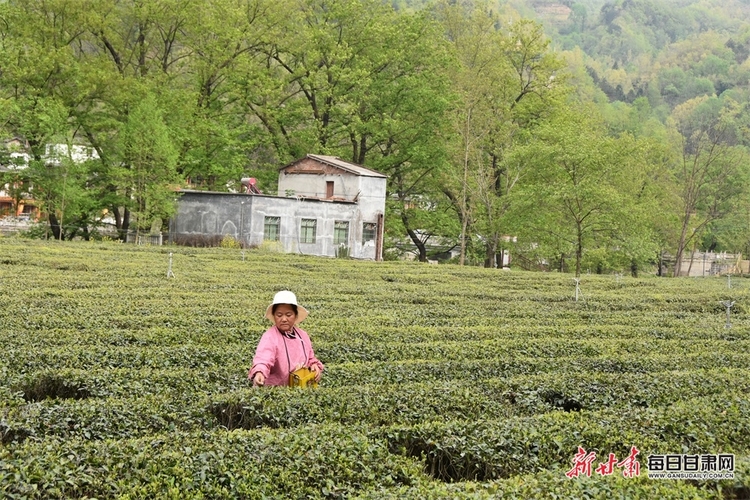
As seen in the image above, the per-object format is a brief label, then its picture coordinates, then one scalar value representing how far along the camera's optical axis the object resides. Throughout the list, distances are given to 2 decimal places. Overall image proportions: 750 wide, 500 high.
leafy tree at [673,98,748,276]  51.12
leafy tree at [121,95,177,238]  37.78
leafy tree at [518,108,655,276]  39.78
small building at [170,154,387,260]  40.38
